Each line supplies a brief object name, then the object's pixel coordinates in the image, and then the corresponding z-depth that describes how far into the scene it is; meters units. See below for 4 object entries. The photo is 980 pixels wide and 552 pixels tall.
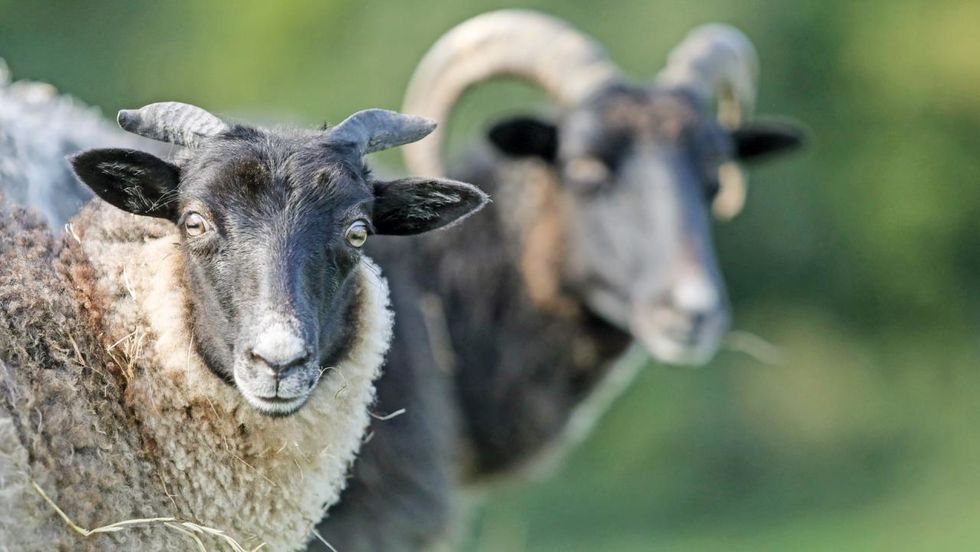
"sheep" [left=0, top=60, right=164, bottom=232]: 10.55
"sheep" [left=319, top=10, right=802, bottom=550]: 15.04
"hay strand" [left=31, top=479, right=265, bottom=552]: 7.62
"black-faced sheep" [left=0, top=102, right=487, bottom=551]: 7.92
